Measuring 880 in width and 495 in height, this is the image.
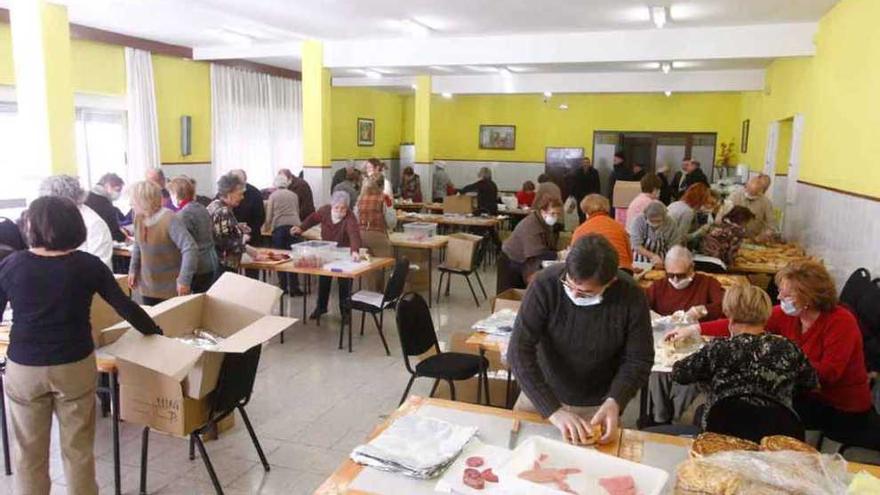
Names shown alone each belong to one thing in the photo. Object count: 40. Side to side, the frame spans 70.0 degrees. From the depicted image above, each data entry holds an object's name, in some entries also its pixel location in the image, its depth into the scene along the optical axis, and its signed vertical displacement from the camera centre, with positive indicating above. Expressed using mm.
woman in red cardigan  2875 -817
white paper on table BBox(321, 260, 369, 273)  5406 -969
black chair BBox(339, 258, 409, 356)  5340 -1180
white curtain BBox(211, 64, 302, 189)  10422 +525
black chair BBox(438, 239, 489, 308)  6965 -1253
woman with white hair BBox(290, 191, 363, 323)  5840 -715
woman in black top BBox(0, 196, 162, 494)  2533 -762
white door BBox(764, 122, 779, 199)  8522 +165
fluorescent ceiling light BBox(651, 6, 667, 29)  6419 +1504
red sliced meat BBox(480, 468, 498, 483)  1783 -902
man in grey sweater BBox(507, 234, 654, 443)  2199 -654
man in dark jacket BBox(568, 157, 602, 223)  12078 -421
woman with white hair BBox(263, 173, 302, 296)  7109 -727
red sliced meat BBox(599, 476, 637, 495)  1735 -901
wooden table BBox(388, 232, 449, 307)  6930 -953
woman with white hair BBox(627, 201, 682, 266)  5465 -643
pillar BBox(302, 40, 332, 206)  8844 +457
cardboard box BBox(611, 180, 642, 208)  11336 -592
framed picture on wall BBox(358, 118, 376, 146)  14055 +518
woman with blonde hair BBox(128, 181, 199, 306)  4188 -683
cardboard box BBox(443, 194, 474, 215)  9719 -720
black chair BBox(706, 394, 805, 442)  2260 -928
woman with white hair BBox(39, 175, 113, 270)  4035 -475
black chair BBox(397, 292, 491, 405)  3654 -1186
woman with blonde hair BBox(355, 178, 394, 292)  6422 -698
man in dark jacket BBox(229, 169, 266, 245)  6723 -621
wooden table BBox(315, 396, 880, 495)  1804 -925
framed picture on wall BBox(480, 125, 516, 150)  14749 +481
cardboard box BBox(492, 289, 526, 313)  4105 -956
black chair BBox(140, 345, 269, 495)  2971 -1148
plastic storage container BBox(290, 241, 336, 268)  5602 -895
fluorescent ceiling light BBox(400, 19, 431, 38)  7449 +1550
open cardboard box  2588 -928
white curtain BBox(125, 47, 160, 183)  8852 +528
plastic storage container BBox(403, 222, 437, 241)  7195 -855
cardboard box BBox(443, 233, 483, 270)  6926 -1041
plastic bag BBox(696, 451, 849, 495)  1587 -805
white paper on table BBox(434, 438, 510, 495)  1741 -904
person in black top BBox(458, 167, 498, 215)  10125 -586
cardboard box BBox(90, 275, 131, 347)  3202 -870
